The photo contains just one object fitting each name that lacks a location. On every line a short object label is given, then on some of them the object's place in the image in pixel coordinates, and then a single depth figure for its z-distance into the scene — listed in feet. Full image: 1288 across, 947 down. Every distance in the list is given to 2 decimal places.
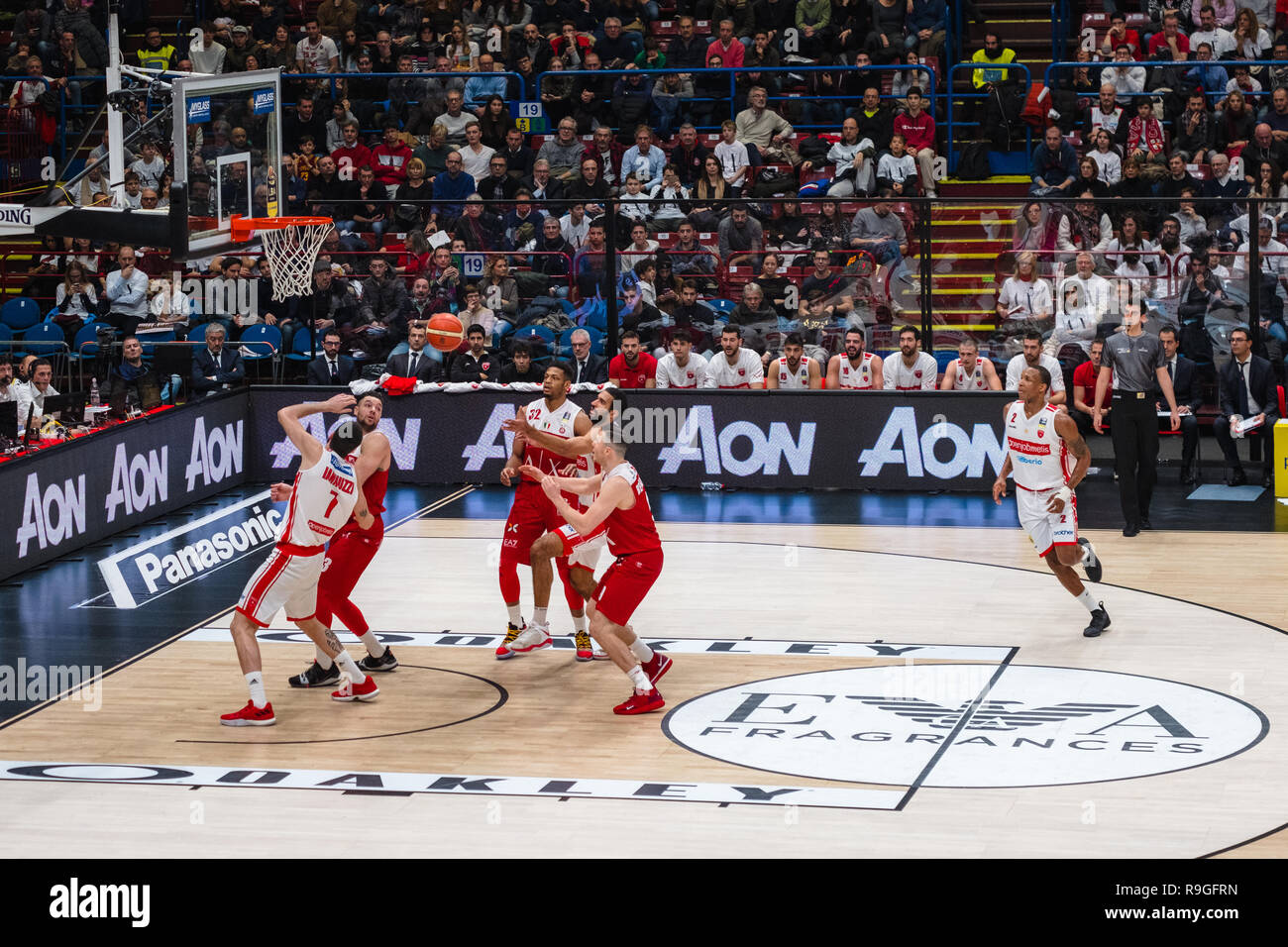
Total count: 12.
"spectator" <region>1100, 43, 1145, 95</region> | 71.41
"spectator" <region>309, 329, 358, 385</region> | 62.49
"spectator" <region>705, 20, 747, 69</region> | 75.00
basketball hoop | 52.03
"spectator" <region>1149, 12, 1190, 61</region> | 71.92
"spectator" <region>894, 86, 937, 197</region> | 69.77
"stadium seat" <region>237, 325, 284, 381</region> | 63.67
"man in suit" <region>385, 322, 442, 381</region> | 62.23
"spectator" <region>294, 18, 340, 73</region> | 79.20
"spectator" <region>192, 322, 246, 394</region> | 62.18
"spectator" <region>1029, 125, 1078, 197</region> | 67.00
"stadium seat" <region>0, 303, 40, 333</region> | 69.97
